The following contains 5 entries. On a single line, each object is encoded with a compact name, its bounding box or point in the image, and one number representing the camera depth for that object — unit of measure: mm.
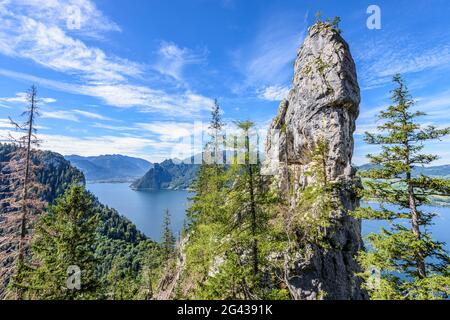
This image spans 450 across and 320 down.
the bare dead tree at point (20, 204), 13742
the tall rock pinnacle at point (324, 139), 20344
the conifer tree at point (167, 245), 59925
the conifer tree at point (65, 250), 12828
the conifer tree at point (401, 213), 9367
